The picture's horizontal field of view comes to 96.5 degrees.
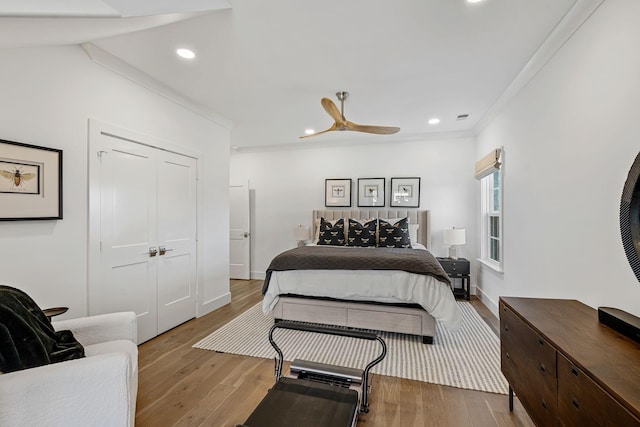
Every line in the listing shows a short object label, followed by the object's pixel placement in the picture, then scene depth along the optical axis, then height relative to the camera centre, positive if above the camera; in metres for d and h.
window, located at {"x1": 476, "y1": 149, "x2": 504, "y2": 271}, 3.87 +0.07
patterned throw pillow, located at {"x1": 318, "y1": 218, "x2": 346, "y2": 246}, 4.54 -0.34
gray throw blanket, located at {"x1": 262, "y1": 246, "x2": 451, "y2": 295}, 2.94 -0.52
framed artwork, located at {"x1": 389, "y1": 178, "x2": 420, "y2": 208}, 5.04 +0.38
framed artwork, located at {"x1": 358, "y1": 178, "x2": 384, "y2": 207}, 5.20 +0.40
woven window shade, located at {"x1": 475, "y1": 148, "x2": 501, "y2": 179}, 3.50 +0.67
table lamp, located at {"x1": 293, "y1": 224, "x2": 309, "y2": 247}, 5.25 -0.35
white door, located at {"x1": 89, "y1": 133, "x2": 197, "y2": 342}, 2.64 -0.24
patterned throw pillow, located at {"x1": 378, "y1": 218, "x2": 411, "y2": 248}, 4.28 -0.32
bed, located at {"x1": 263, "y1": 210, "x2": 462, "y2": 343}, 2.88 -0.86
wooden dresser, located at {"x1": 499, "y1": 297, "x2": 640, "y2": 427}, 0.97 -0.61
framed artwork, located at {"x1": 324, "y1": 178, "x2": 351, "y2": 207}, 5.36 +0.41
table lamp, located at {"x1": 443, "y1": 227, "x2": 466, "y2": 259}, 4.39 -0.36
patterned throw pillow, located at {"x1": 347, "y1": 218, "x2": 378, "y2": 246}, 4.46 -0.31
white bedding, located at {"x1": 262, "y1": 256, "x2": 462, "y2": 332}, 2.83 -0.80
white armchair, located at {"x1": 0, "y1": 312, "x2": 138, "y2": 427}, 1.19 -0.81
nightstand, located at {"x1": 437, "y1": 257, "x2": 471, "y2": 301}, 4.36 -0.86
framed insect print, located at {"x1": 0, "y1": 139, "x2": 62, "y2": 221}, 1.92 +0.22
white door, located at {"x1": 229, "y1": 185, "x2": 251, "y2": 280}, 5.80 -0.42
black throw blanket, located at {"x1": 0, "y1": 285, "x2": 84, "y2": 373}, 1.37 -0.66
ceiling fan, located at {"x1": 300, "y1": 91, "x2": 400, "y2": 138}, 2.97 +1.02
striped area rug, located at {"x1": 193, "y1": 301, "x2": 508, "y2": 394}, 2.36 -1.33
